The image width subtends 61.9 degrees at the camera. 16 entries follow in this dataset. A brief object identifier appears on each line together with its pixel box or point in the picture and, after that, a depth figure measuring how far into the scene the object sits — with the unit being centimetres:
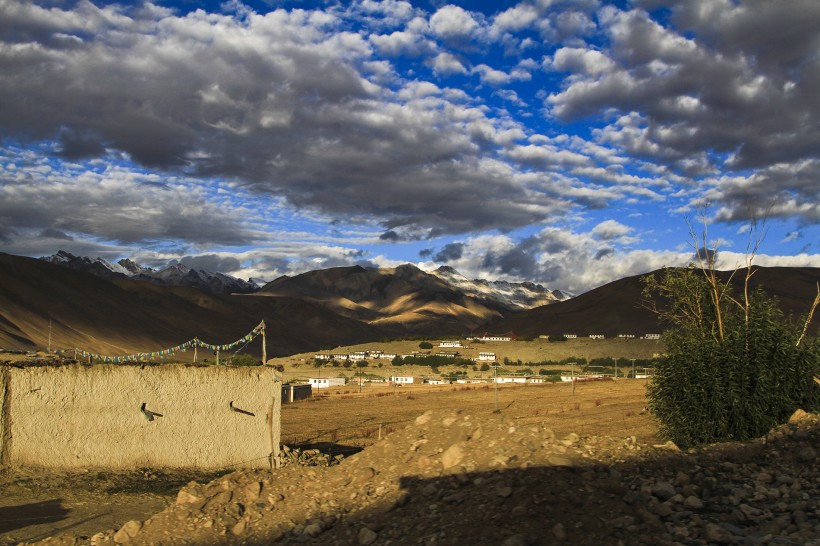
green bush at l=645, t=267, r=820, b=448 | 1723
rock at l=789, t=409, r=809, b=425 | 1330
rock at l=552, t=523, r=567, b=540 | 745
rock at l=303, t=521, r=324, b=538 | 934
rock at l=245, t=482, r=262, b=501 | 1069
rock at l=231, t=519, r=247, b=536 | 973
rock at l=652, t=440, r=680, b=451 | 1178
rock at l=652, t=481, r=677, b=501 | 882
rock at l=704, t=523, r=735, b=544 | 734
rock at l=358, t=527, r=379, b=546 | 866
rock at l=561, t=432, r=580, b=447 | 1094
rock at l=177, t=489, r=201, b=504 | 1046
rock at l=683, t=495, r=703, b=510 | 842
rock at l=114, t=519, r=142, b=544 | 984
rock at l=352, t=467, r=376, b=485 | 1074
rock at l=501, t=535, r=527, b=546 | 731
